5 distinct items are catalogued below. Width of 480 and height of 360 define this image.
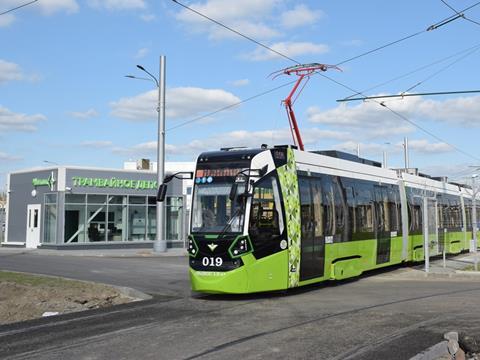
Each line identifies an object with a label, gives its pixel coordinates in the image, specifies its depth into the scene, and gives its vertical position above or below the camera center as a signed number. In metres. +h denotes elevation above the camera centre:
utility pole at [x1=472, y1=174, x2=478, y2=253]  21.44 +0.63
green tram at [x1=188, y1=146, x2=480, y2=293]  11.98 +0.33
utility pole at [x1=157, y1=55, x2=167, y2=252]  32.47 +4.57
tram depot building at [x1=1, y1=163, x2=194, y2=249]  34.53 +1.74
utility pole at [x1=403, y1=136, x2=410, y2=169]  52.75 +7.27
